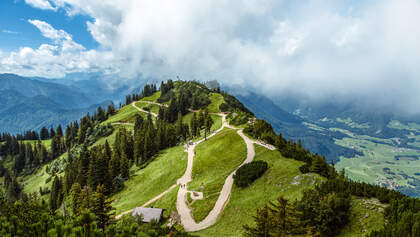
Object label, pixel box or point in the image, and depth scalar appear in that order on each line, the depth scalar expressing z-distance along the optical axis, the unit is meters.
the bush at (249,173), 47.32
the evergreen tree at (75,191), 64.78
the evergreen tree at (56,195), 90.92
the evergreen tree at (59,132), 192.60
